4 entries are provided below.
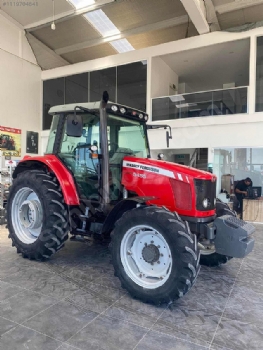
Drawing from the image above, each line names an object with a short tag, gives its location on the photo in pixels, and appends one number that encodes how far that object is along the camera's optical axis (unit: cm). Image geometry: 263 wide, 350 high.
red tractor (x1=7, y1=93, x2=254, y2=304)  248
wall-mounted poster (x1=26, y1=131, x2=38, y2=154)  1138
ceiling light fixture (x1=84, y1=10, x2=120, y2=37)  920
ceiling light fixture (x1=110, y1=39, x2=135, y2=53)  1052
